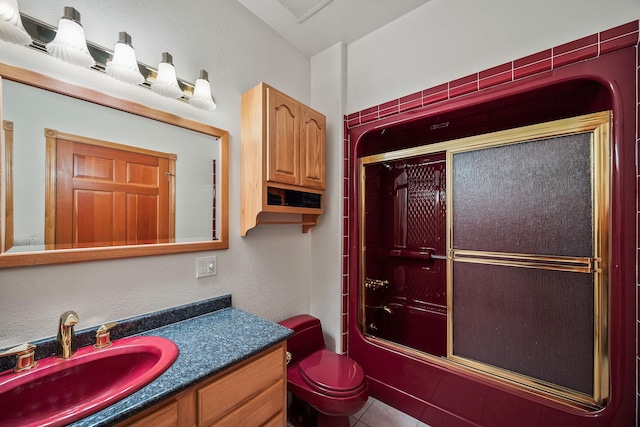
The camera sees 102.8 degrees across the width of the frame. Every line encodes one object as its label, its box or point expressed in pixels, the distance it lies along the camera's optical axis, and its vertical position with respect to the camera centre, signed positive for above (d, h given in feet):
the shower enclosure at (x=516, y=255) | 3.84 -0.83
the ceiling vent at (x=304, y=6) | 5.28 +4.37
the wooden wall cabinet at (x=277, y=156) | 4.84 +1.18
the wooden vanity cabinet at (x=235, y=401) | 2.63 -2.21
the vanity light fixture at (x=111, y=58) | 3.07 +2.11
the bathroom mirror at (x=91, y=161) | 3.02 +0.72
